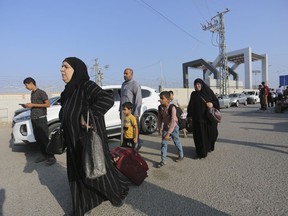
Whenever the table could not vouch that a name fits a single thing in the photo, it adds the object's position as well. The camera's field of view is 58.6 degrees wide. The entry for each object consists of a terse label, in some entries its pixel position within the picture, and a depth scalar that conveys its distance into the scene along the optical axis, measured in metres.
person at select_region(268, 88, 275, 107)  19.88
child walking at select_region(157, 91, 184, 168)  5.05
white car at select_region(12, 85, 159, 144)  6.71
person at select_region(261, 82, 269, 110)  15.70
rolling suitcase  3.90
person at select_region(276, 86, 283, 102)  17.31
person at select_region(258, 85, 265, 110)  15.81
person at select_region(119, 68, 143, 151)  5.74
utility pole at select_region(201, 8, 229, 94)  35.19
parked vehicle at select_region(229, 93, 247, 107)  27.47
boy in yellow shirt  5.24
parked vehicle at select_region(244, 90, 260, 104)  31.05
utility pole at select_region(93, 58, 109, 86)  39.91
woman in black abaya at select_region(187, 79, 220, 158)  5.65
